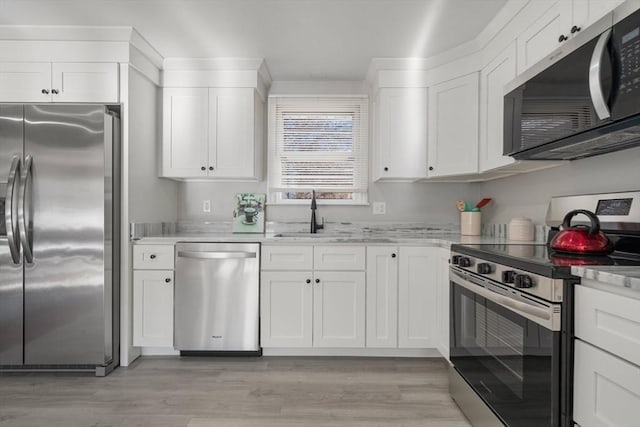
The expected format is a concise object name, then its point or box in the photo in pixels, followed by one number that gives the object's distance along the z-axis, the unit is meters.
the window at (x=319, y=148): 3.40
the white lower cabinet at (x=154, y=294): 2.69
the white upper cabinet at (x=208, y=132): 3.03
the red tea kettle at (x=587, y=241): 1.50
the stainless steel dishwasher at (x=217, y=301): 2.69
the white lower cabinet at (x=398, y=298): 2.71
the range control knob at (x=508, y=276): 1.45
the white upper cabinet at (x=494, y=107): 2.24
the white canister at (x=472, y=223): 3.00
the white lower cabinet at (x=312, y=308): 2.71
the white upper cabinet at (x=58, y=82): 2.54
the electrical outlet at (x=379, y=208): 3.40
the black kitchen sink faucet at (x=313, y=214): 3.28
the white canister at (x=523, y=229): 2.41
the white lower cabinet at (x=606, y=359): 0.98
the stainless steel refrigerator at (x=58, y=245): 2.40
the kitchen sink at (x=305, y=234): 3.23
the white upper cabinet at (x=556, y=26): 1.52
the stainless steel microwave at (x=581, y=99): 1.24
